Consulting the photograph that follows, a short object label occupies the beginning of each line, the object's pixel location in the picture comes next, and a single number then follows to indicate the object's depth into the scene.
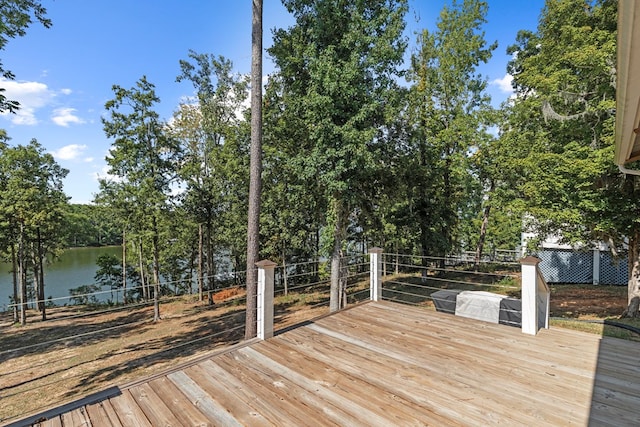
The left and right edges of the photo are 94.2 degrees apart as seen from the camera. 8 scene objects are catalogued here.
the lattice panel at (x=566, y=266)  11.89
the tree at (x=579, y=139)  5.37
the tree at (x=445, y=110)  11.59
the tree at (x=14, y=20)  4.43
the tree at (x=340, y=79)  6.96
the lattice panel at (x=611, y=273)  11.06
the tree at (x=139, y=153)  9.92
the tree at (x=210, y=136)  12.52
